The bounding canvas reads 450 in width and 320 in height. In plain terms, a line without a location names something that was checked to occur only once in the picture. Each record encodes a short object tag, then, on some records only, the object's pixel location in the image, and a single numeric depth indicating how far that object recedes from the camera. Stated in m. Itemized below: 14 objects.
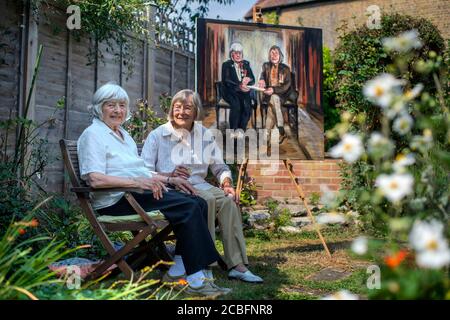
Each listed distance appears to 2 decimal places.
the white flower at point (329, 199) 1.52
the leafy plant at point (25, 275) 1.77
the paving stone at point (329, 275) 3.47
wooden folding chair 2.71
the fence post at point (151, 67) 5.76
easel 4.12
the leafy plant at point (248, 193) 5.59
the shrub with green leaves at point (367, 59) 5.52
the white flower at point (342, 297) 1.48
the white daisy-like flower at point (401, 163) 1.33
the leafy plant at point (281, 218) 5.10
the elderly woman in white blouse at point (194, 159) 3.26
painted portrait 4.29
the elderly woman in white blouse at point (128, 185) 2.76
